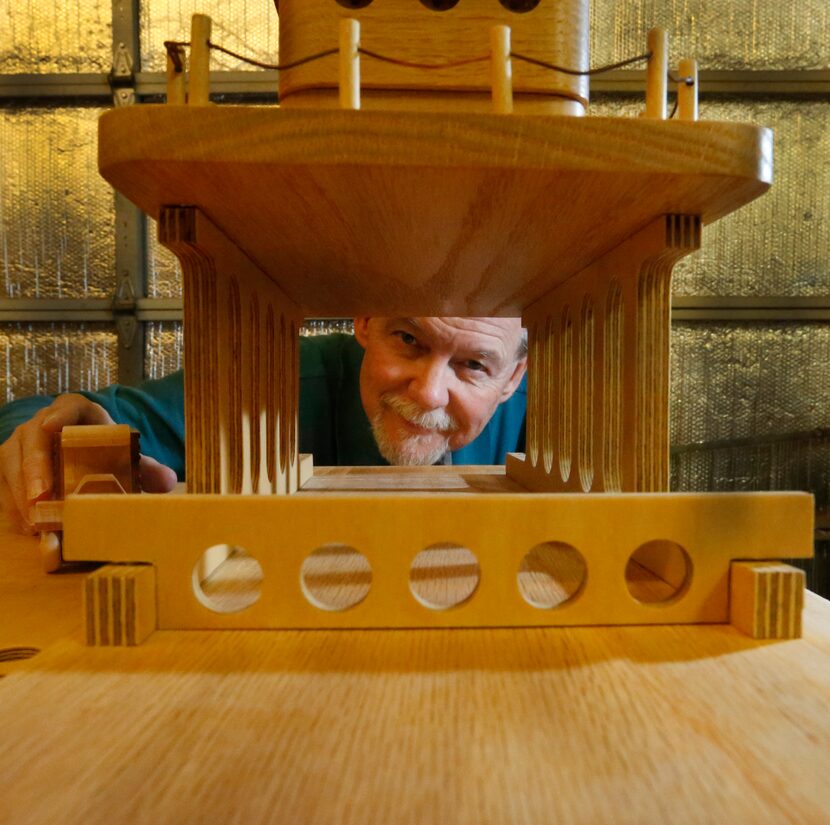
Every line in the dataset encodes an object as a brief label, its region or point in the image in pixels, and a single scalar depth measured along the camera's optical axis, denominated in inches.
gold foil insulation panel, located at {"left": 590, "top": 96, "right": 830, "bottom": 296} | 101.5
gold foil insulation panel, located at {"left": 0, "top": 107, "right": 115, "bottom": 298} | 99.2
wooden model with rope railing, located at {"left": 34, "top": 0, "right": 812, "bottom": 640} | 15.9
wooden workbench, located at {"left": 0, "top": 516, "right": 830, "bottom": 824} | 10.1
